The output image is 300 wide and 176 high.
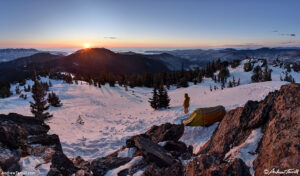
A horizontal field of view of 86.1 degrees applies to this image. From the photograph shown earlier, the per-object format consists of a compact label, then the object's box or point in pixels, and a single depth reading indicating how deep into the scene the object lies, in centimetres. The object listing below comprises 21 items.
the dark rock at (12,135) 599
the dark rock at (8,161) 473
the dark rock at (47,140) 717
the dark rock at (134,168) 528
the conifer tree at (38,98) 1591
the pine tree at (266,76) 3647
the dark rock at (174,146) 723
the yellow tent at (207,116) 984
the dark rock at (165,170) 482
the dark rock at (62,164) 504
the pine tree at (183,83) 4444
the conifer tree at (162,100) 1988
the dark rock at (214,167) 386
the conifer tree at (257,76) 3907
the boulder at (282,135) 340
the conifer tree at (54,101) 2238
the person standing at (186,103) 1439
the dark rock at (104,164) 546
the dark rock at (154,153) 551
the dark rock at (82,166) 502
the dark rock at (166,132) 860
